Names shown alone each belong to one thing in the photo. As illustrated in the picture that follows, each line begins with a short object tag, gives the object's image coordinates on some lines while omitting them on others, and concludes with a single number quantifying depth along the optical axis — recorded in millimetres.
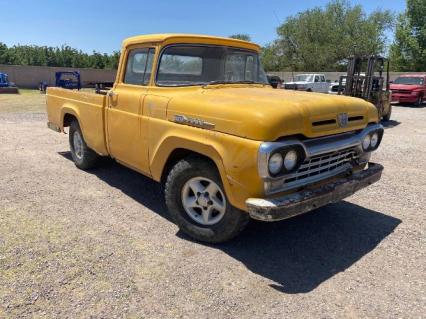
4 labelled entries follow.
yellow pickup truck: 3334
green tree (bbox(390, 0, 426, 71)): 40406
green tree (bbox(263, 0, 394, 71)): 48812
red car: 21016
